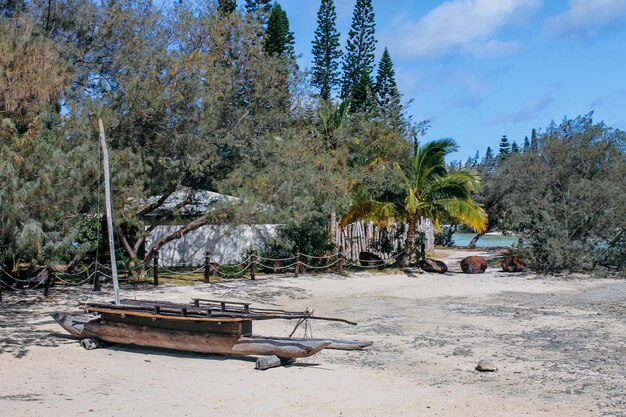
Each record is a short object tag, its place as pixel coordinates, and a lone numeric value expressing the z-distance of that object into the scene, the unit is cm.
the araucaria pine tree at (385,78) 4288
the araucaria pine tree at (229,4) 2936
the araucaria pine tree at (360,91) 4150
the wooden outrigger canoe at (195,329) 989
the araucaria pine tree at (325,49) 4097
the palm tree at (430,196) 2511
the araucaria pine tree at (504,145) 8306
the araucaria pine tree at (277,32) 3744
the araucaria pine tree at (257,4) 3616
